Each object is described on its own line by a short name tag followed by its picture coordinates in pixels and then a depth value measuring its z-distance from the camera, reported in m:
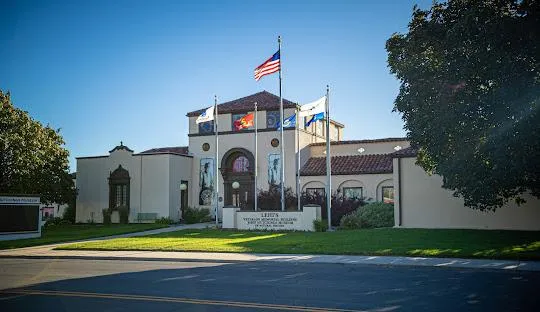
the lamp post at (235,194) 39.77
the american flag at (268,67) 28.67
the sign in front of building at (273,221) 28.02
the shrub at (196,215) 37.31
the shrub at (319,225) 27.27
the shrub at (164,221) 36.59
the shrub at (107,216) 39.47
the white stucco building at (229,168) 36.09
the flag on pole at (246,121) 31.44
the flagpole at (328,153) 27.15
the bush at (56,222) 41.97
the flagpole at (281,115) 28.85
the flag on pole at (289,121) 29.09
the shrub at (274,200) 34.53
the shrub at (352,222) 28.34
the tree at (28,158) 32.12
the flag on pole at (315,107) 27.33
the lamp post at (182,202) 39.91
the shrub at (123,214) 39.06
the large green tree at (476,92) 15.86
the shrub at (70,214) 42.97
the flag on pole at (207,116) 31.44
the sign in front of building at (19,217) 27.23
